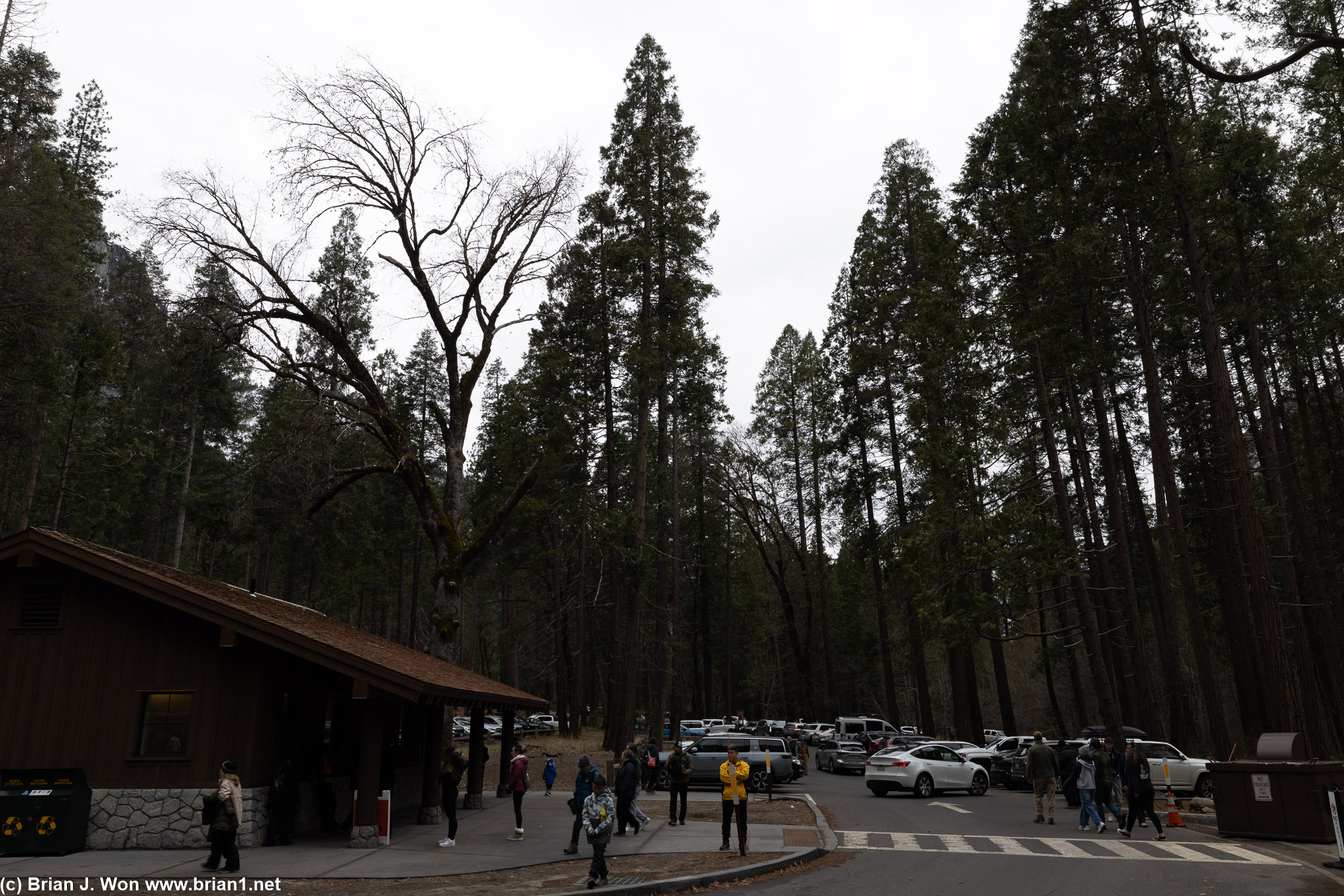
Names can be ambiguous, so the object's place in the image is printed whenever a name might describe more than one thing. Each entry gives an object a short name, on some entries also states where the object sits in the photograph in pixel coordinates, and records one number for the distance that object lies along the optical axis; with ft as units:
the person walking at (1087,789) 55.06
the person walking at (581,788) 42.03
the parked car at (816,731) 142.72
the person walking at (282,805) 44.39
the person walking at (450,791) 45.44
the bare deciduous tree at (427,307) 70.44
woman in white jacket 36.04
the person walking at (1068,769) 64.80
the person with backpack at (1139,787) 52.39
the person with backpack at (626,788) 49.24
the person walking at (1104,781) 55.77
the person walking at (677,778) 56.59
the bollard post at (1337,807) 40.14
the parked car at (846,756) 108.17
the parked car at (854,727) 128.36
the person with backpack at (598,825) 35.12
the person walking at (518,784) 48.88
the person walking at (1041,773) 59.88
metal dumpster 47.65
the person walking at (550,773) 72.18
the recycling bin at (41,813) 40.01
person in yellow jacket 43.50
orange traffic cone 57.77
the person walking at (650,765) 74.18
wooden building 42.70
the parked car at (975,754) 88.63
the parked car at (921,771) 78.12
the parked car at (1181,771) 75.15
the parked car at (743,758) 84.64
